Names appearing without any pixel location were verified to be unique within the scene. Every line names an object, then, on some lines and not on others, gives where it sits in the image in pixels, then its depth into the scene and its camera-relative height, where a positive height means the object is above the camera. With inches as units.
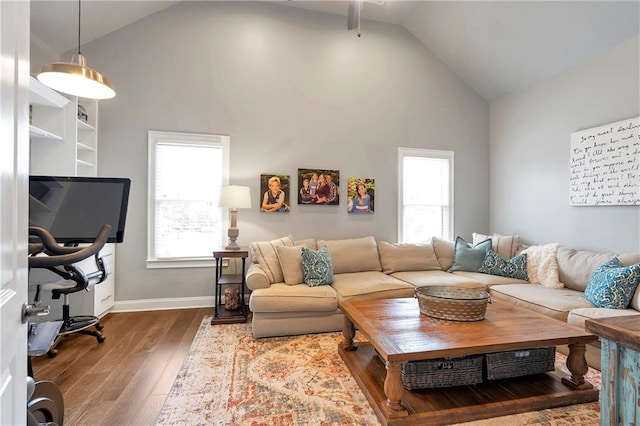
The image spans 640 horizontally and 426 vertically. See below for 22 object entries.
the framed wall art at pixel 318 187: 163.6 +15.0
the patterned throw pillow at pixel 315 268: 126.3 -23.0
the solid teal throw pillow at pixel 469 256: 154.0 -20.6
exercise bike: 47.3 -21.6
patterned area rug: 70.7 -47.4
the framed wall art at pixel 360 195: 170.2 +11.0
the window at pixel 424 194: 179.3 +12.6
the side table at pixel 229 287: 131.1 -35.5
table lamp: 137.0 +6.0
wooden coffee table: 68.6 -37.8
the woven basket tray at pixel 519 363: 80.9 -39.9
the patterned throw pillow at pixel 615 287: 98.5 -23.2
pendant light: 79.6 +37.5
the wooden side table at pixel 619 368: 36.2 -18.9
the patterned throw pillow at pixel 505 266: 142.5 -23.8
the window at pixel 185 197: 148.8 +7.7
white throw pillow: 129.5 -21.8
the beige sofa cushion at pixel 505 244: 159.2 -14.9
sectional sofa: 112.7 -28.8
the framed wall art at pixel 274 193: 158.9 +10.9
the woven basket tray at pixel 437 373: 78.0 -40.6
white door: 26.5 +0.8
